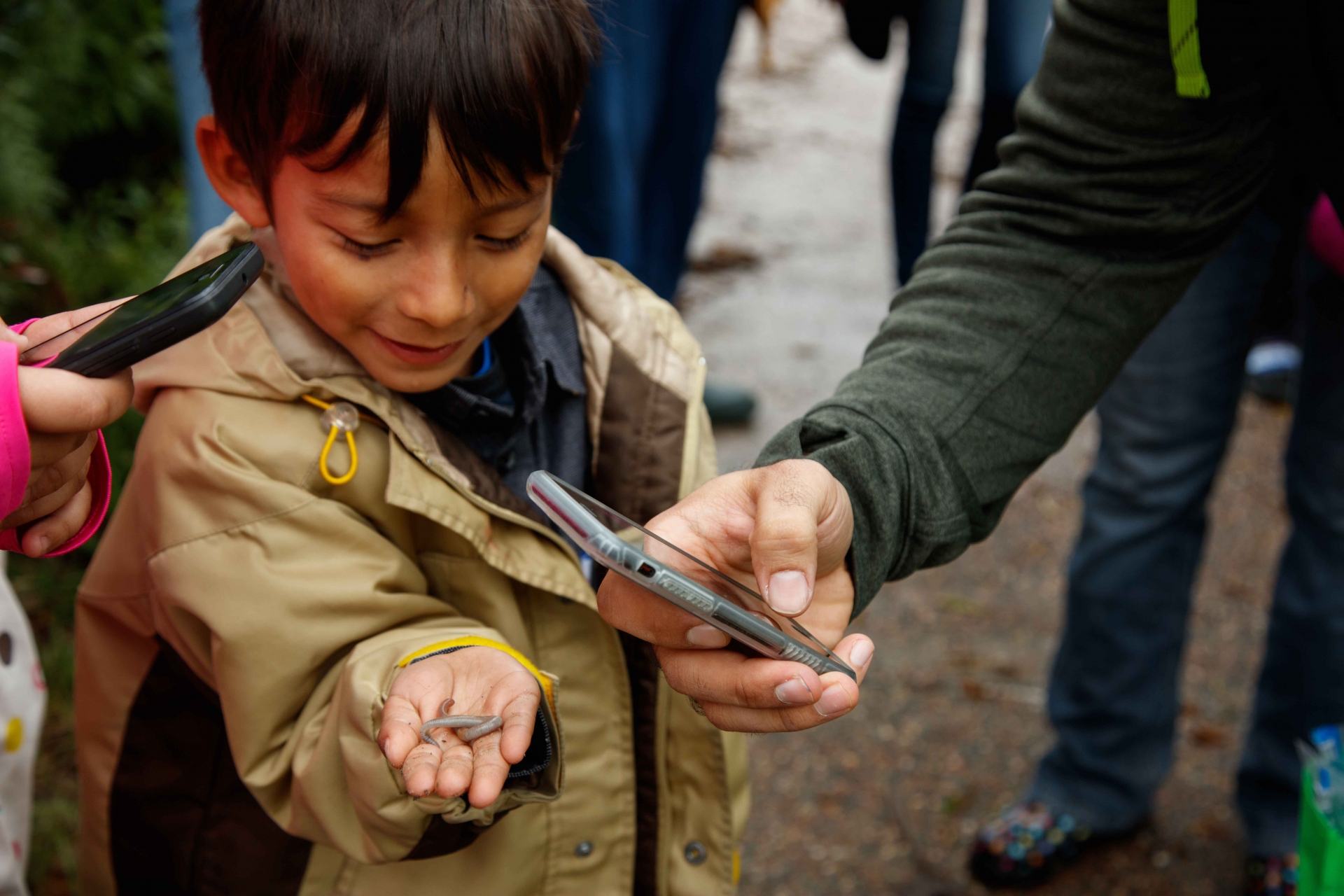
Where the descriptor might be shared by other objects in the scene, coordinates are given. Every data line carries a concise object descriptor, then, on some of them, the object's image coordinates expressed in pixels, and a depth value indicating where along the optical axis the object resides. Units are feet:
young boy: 4.47
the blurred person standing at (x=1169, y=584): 7.77
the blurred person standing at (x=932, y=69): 11.62
